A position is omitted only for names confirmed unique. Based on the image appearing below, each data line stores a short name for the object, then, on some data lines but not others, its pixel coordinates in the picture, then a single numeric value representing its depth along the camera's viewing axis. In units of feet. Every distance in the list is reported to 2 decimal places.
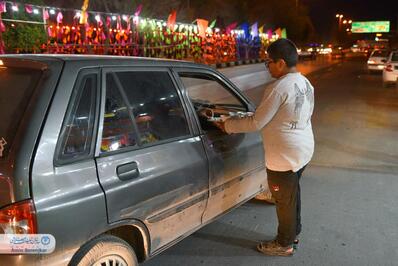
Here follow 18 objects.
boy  11.29
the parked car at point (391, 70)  57.52
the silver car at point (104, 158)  7.55
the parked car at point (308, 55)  172.31
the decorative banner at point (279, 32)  146.00
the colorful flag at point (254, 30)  119.34
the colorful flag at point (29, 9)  44.72
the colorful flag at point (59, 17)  51.55
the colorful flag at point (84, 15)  52.28
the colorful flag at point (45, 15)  47.78
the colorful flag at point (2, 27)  39.32
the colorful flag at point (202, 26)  83.05
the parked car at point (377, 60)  85.75
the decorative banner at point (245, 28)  115.24
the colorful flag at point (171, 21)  74.49
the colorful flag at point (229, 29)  103.21
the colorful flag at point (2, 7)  39.49
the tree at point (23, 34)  43.96
